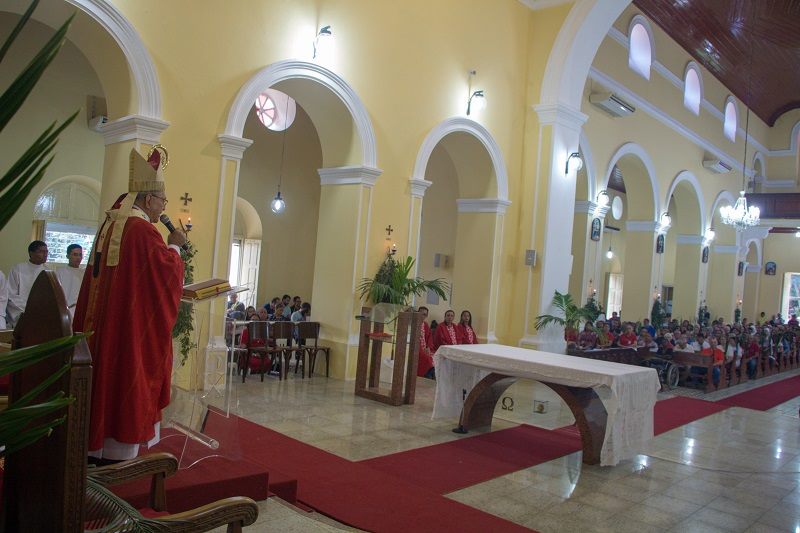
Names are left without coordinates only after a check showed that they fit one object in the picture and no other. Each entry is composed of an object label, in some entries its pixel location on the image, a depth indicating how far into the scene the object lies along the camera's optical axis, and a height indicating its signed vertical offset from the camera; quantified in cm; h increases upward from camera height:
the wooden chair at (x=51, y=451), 159 -48
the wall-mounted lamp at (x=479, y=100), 1145 +311
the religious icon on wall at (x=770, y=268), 2847 +173
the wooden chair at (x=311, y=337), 984 -95
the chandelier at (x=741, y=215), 1694 +234
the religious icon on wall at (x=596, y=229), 1588 +153
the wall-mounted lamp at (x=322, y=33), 899 +314
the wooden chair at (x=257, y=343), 924 -105
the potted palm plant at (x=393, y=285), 993 -9
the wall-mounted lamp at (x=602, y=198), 1540 +220
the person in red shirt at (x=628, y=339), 1287 -78
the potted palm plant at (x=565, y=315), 1230 -39
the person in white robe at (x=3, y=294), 690 -49
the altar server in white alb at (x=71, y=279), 736 -30
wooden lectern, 830 -97
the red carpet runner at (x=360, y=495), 454 -159
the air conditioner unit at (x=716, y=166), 2050 +424
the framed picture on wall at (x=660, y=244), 1808 +149
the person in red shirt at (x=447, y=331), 1054 -75
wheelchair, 1238 -124
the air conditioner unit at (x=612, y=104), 1448 +415
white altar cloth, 624 -84
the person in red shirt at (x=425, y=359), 1083 -126
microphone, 411 +22
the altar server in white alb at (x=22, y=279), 711 -34
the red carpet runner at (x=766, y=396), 1164 -161
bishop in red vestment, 379 -36
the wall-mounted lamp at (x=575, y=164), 1256 +238
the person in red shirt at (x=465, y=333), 1095 -78
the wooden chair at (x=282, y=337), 944 -95
